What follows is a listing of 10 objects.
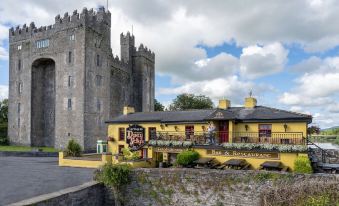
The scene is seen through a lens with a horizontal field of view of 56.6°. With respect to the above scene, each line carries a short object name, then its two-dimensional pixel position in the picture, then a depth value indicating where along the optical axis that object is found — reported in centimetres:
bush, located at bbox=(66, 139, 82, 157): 2781
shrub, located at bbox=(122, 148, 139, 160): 2308
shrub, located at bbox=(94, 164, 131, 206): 1761
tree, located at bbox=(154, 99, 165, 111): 7747
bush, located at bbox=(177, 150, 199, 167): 2159
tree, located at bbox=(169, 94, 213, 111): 6956
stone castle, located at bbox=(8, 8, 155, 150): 4244
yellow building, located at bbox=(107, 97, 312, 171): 2034
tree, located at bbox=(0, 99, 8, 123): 6207
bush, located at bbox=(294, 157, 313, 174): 1781
